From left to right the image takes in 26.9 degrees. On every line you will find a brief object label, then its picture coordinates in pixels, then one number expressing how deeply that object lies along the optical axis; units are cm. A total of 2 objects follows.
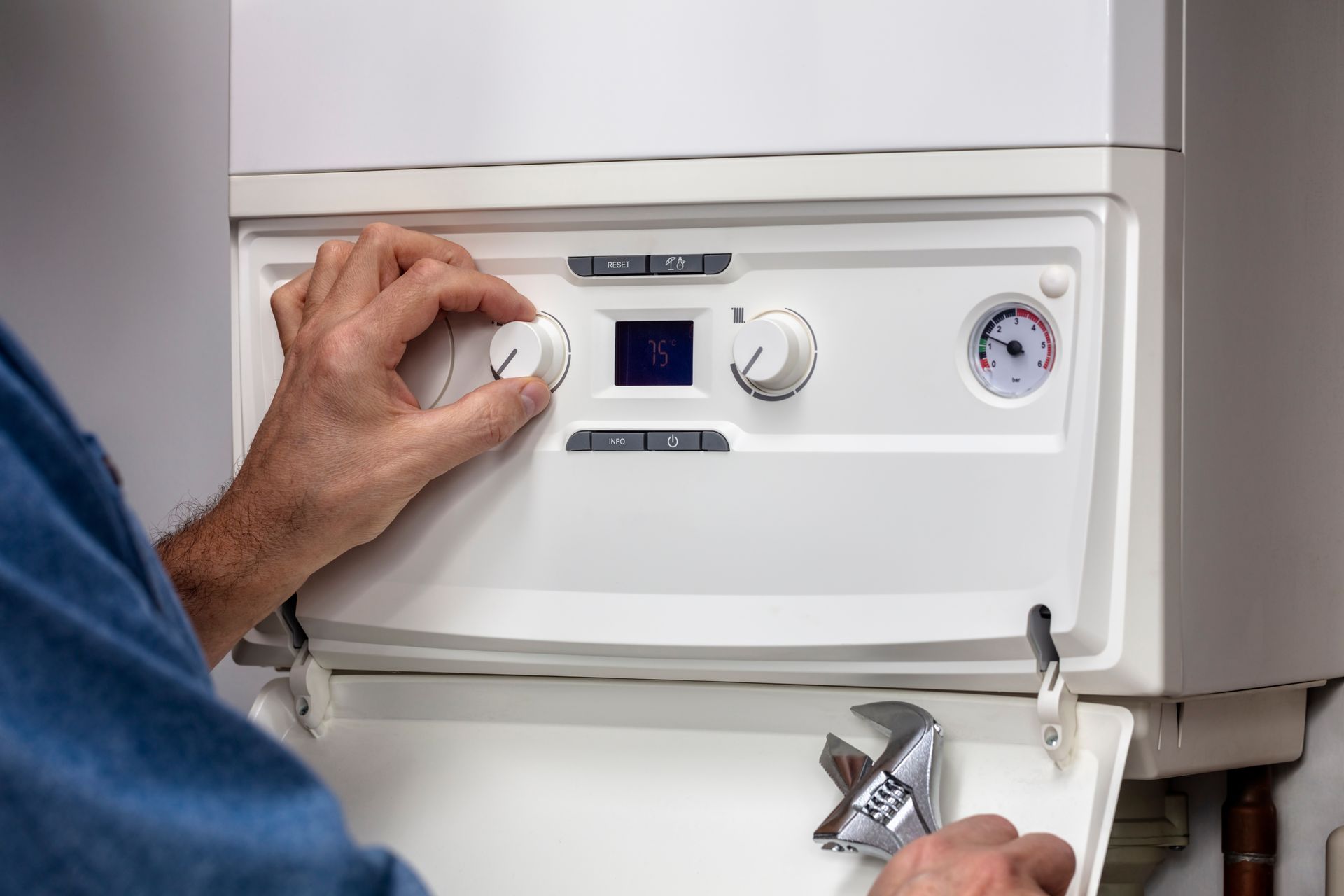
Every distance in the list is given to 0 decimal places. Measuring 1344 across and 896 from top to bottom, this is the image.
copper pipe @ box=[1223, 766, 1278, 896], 136
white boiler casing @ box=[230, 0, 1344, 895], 121
